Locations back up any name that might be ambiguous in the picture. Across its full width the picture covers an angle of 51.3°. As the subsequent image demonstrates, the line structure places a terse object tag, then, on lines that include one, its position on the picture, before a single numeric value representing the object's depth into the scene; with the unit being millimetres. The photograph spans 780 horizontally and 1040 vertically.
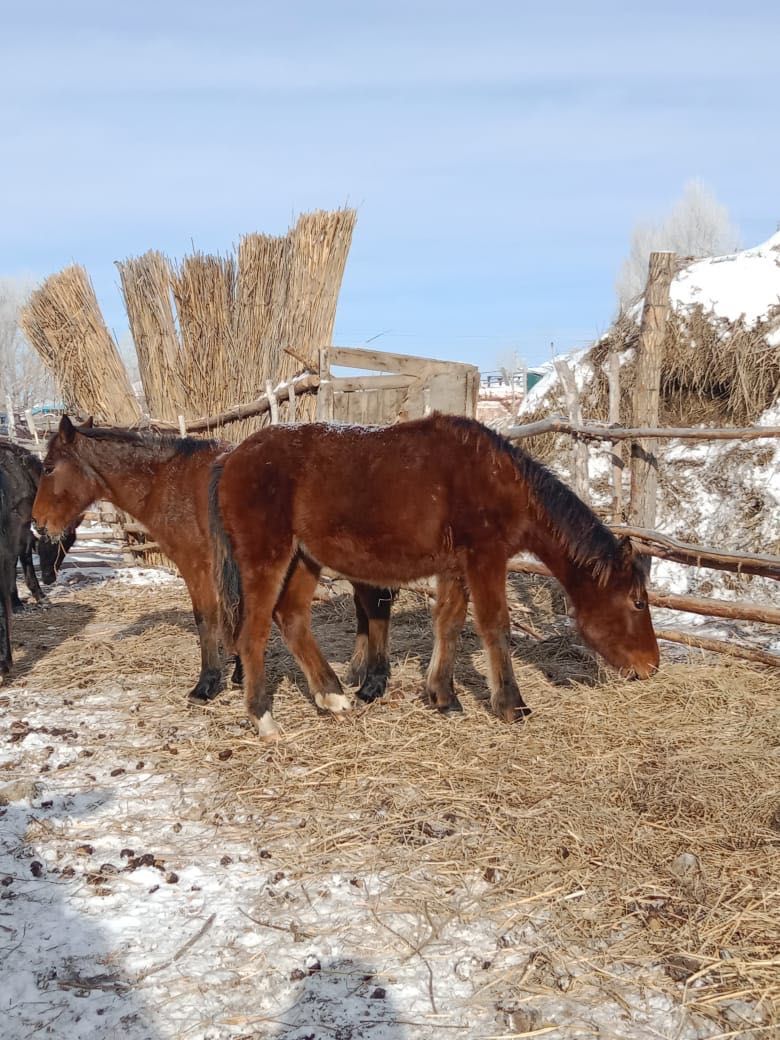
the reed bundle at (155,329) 10612
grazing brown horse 4609
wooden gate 8359
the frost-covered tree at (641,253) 47606
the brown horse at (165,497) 5457
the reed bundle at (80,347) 11203
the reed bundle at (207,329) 10203
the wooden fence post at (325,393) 8430
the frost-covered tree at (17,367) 44469
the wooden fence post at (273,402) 9227
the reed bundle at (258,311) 9914
